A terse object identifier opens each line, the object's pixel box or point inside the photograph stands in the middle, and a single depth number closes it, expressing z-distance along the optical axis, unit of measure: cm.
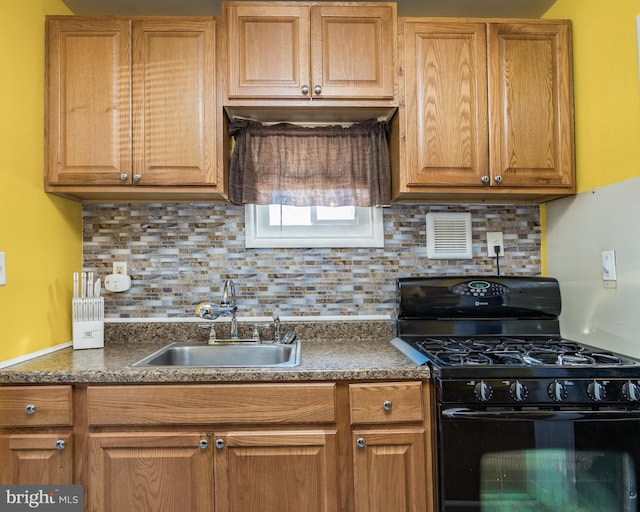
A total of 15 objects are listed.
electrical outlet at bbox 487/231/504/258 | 211
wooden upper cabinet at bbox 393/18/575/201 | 178
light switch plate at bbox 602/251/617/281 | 163
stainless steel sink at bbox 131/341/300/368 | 189
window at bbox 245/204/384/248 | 208
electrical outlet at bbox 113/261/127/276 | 204
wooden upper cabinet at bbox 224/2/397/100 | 175
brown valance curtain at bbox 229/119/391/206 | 198
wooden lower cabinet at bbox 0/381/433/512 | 142
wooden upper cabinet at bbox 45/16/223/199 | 174
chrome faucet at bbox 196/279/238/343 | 189
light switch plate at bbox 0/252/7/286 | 151
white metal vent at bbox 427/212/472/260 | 209
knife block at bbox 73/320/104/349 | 182
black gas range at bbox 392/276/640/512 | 136
